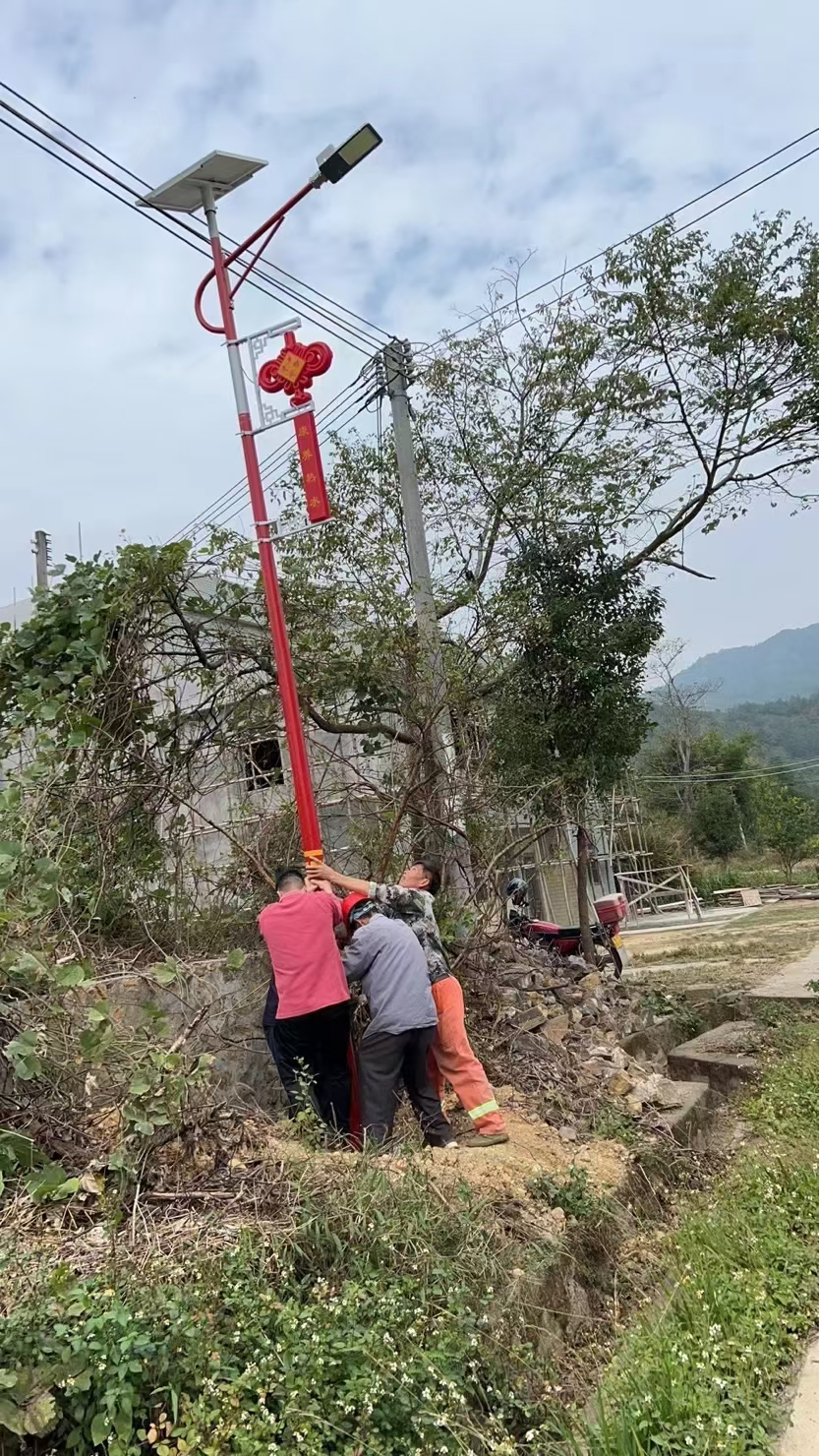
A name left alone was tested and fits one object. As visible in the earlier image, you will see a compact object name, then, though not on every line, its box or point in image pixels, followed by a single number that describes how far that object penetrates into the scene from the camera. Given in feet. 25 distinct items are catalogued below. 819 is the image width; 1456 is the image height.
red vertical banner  16.56
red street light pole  15.99
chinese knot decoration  16.67
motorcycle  34.65
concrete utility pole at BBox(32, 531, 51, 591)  68.13
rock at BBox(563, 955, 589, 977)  30.07
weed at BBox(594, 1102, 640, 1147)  16.88
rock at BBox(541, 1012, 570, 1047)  22.59
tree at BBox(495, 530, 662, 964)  29.43
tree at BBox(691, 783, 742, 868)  127.95
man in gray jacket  15.06
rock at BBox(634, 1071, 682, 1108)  19.10
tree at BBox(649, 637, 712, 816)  134.10
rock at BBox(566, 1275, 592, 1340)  11.76
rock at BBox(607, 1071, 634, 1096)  19.20
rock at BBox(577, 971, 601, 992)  28.53
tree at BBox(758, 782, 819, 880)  104.83
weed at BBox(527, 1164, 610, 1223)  13.21
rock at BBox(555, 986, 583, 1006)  26.36
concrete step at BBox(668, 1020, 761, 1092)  23.25
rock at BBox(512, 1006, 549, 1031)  22.13
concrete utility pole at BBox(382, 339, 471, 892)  22.52
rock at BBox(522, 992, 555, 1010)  25.14
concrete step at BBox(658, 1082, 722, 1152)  18.22
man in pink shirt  15.25
